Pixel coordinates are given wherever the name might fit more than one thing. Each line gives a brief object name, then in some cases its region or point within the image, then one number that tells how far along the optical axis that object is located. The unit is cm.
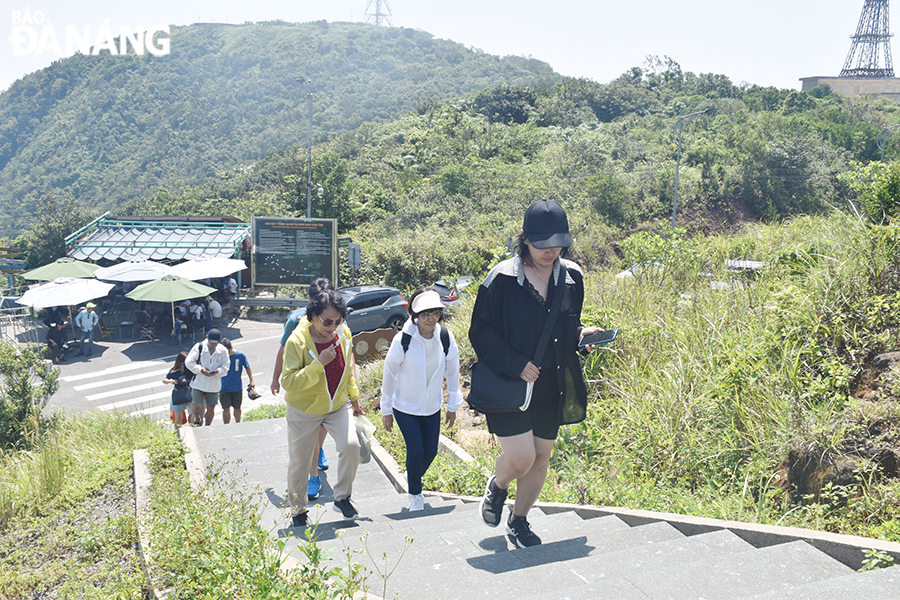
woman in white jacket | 438
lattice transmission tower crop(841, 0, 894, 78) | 7356
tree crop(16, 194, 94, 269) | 3022
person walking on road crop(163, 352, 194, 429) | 802
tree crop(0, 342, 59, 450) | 702
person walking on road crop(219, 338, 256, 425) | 819
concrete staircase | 245
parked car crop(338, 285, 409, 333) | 1514
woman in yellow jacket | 414
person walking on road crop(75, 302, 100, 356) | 1642
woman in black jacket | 326
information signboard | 2000
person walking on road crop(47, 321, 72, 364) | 1634
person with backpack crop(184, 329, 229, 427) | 783
